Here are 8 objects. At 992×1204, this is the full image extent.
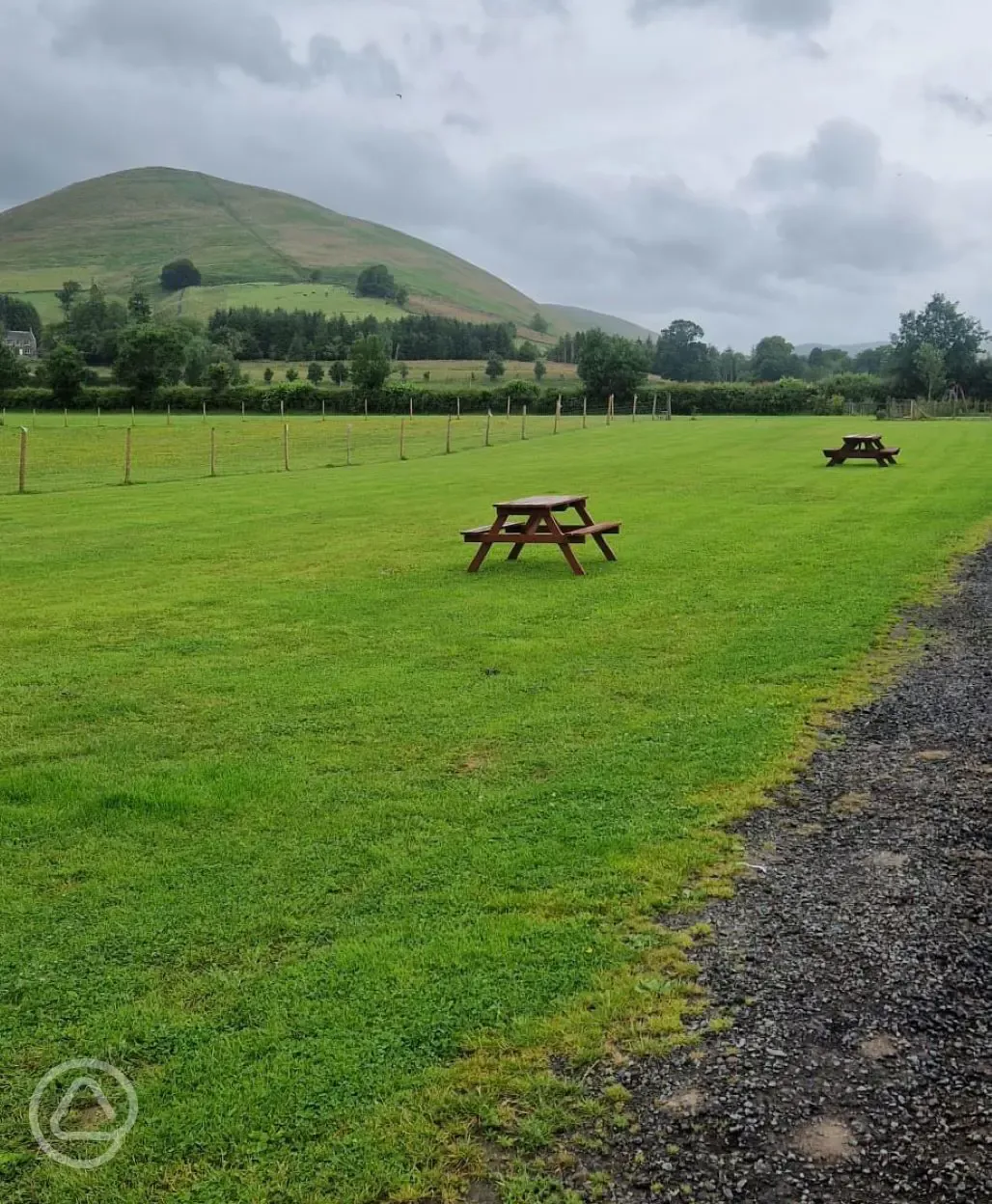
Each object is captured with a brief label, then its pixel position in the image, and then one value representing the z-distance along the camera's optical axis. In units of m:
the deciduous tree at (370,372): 83.38
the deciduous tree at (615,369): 87.81
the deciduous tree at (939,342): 97.31
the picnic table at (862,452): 29.86
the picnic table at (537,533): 12.62
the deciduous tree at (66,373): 87.84
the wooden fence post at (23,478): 24.22
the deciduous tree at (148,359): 92.25
